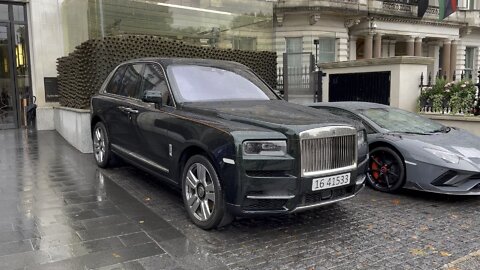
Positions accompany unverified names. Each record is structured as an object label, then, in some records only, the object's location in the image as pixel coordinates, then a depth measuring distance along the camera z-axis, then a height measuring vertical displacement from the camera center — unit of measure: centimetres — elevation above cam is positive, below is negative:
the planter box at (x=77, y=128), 887 -101
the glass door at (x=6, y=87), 1348 -9
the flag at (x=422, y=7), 3119 +538
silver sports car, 555 -102
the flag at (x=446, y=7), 2772 +479
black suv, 404 -65
